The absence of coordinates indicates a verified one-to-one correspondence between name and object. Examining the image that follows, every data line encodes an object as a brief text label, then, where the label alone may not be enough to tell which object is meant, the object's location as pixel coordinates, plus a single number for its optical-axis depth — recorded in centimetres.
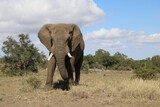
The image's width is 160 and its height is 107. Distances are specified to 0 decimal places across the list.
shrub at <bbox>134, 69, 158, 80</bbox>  1544
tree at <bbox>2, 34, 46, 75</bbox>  2150
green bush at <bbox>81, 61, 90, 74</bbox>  2965
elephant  902
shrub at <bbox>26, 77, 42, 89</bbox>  1031
